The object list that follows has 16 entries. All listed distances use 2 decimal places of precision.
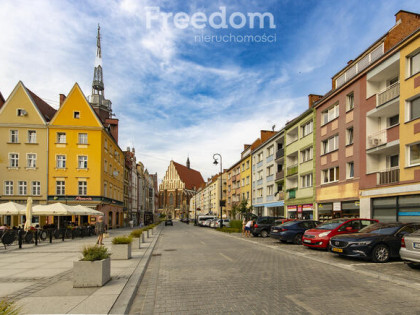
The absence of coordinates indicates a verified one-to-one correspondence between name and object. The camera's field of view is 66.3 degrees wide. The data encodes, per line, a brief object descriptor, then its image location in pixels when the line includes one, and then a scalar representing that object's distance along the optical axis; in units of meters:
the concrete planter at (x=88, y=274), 6.77
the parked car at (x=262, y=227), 24.62
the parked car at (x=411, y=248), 8.92
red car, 14.44
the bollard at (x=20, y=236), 16.27
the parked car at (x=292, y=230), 18.09
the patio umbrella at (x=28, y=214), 18.67
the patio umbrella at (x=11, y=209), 20.05
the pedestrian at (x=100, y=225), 16.79
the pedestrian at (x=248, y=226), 24.44
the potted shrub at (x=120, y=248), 11.19
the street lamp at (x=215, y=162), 38.92
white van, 58.28
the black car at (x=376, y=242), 10.81
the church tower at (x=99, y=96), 55.83
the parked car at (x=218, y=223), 45.22
